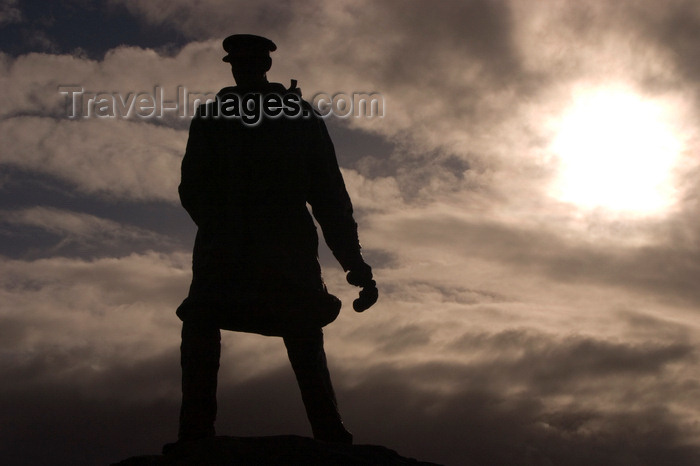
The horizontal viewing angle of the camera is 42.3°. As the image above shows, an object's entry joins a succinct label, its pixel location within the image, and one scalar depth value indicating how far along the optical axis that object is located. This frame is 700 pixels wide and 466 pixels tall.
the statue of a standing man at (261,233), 8.27
